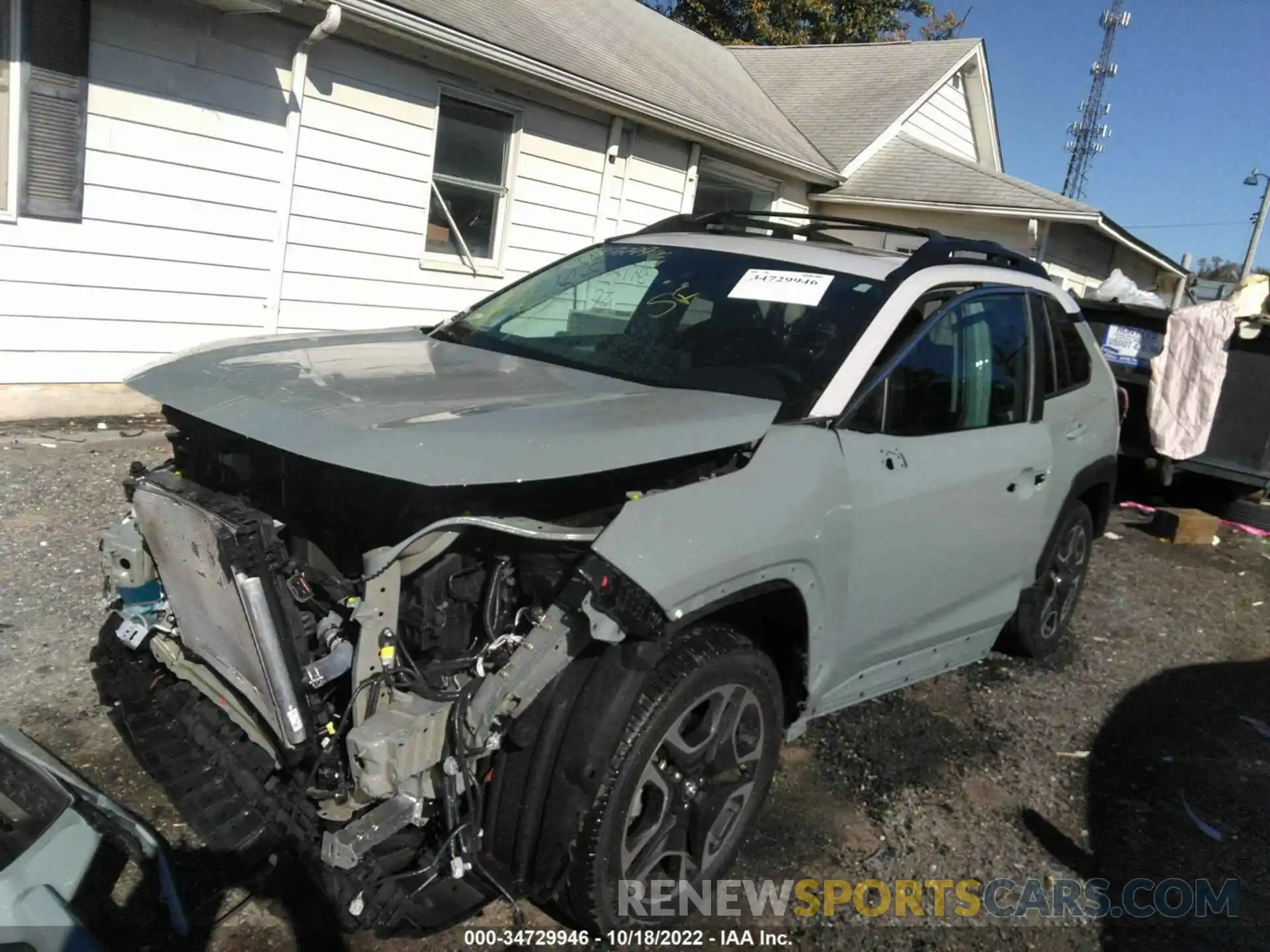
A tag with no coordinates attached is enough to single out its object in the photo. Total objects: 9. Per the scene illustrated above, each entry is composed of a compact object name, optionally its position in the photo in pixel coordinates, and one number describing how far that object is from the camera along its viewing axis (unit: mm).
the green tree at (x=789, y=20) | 24172
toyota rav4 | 2332
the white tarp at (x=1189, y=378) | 7461
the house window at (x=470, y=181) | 8555
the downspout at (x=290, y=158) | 7055
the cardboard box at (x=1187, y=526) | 7598
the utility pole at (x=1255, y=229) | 25562
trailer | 7426
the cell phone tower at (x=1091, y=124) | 42250
